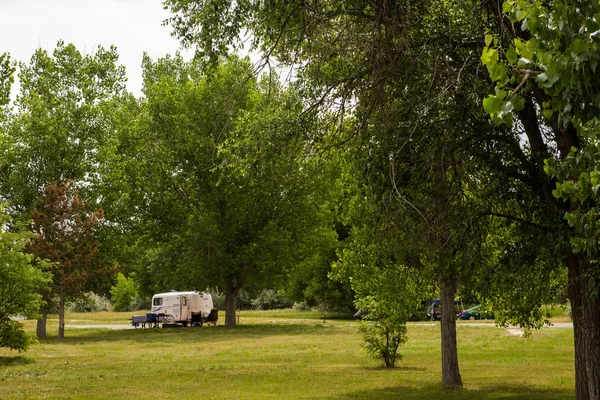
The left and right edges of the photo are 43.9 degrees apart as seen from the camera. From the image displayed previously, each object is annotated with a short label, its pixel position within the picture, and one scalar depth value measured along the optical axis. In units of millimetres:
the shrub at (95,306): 71931
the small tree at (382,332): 19312
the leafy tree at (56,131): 37750
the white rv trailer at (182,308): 47125
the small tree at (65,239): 34250
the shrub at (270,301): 74688
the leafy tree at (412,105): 10289
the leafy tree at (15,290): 21344
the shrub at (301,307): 69562
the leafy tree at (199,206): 39062
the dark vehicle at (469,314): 50781
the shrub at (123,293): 72188
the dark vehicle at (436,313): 49781
